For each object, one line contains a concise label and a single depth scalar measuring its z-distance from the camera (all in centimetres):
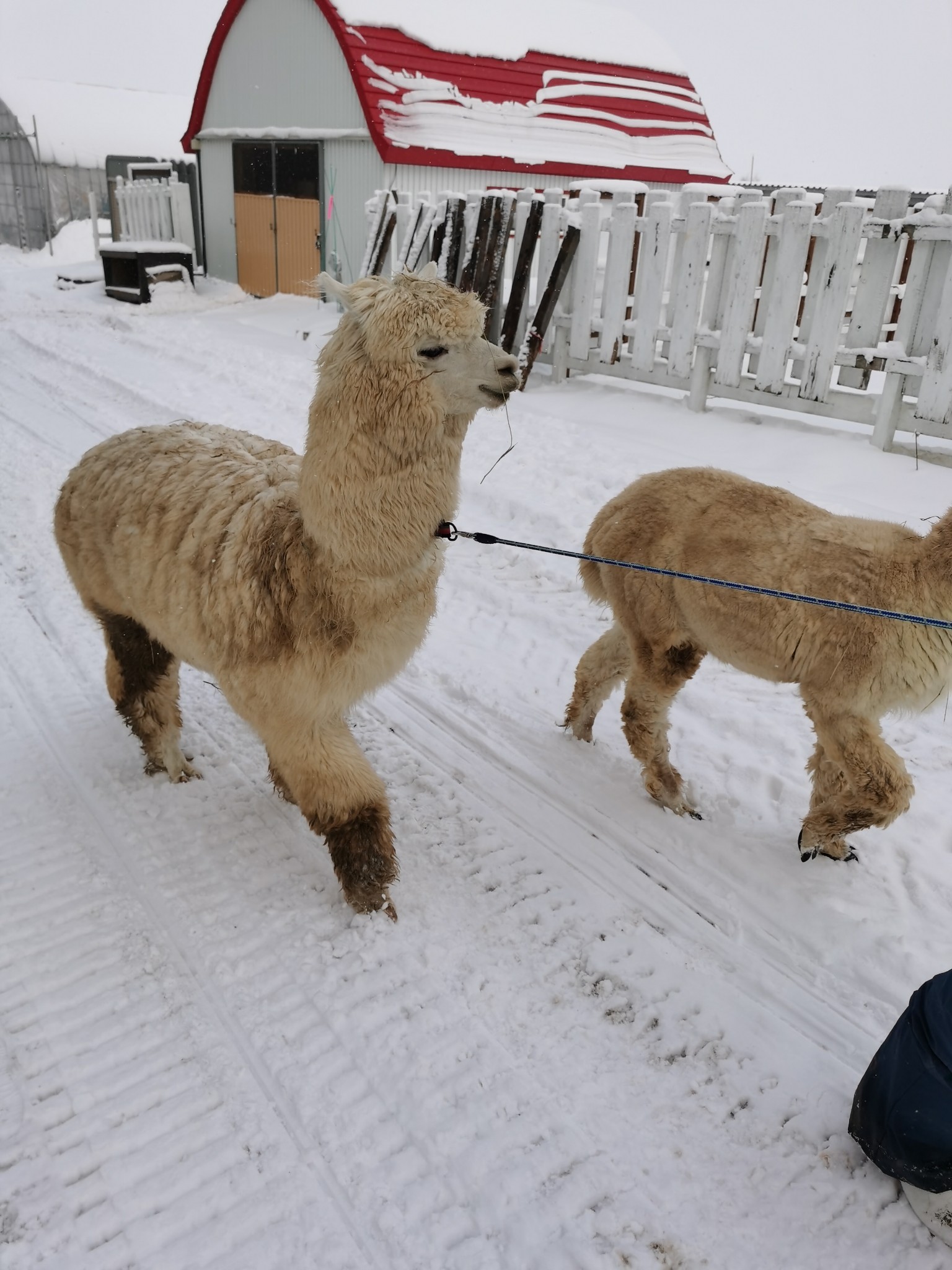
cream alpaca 236
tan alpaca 277
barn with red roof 1374
